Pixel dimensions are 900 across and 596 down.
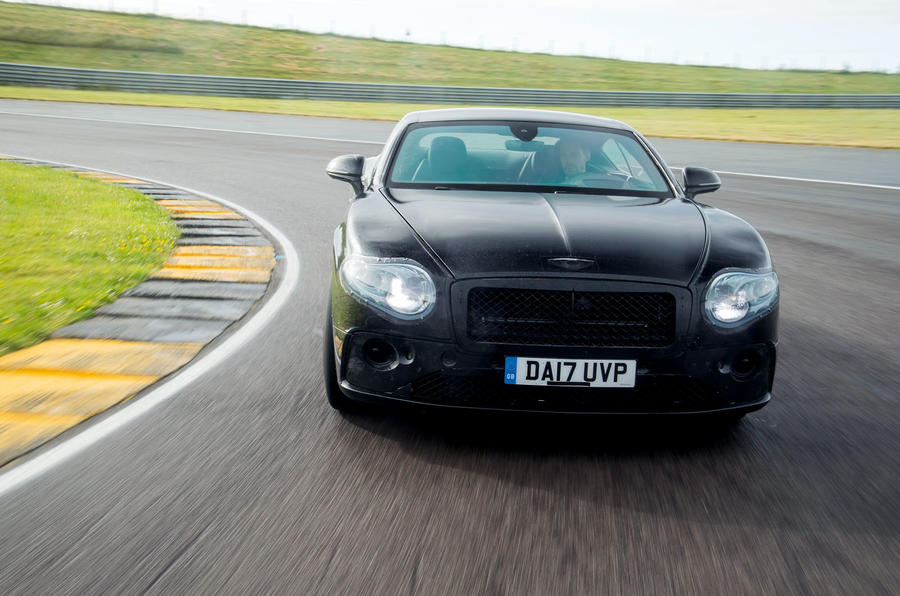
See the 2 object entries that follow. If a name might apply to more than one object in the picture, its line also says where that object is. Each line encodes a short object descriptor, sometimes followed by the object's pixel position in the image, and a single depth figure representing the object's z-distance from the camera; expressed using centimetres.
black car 345
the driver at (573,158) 497
